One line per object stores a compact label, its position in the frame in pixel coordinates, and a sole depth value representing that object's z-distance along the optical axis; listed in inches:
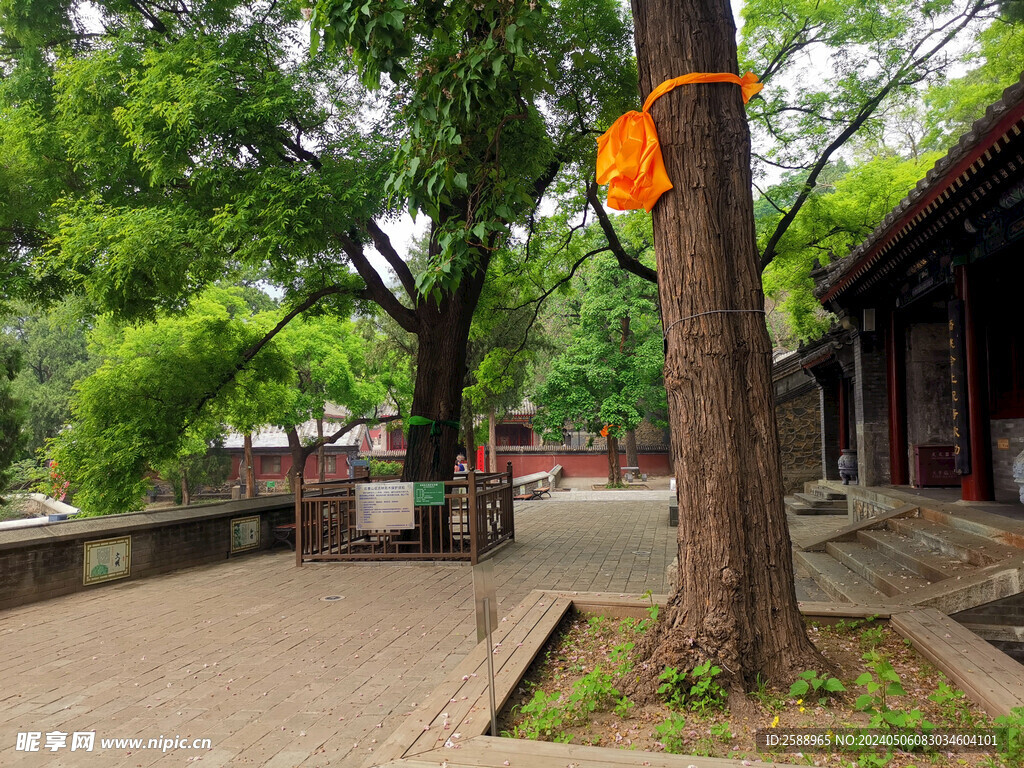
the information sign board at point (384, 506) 372.2
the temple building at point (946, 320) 239.9
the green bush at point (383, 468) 1180.2
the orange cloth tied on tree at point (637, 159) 144.4
